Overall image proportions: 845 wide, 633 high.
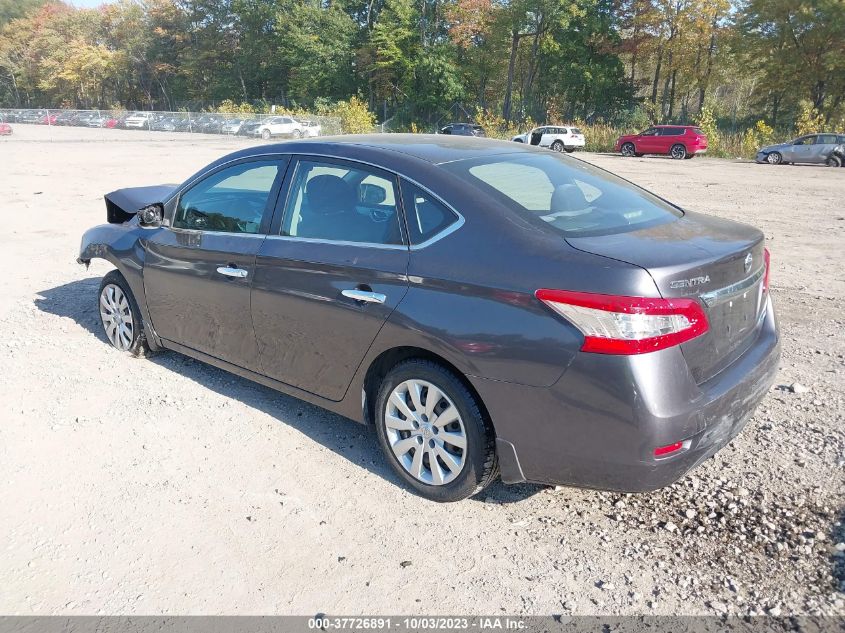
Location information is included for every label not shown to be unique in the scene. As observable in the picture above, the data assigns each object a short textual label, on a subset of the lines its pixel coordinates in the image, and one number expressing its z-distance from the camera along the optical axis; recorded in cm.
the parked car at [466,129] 3966
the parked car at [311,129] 4518
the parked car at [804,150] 2661
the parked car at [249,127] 4691
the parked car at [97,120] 5941
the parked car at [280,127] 4528
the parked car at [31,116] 6550
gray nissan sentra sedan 260
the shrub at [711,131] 3356
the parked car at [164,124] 5381
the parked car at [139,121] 5562
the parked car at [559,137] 3597
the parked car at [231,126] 4902
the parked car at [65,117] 6197
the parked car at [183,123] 5259
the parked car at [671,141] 3159
